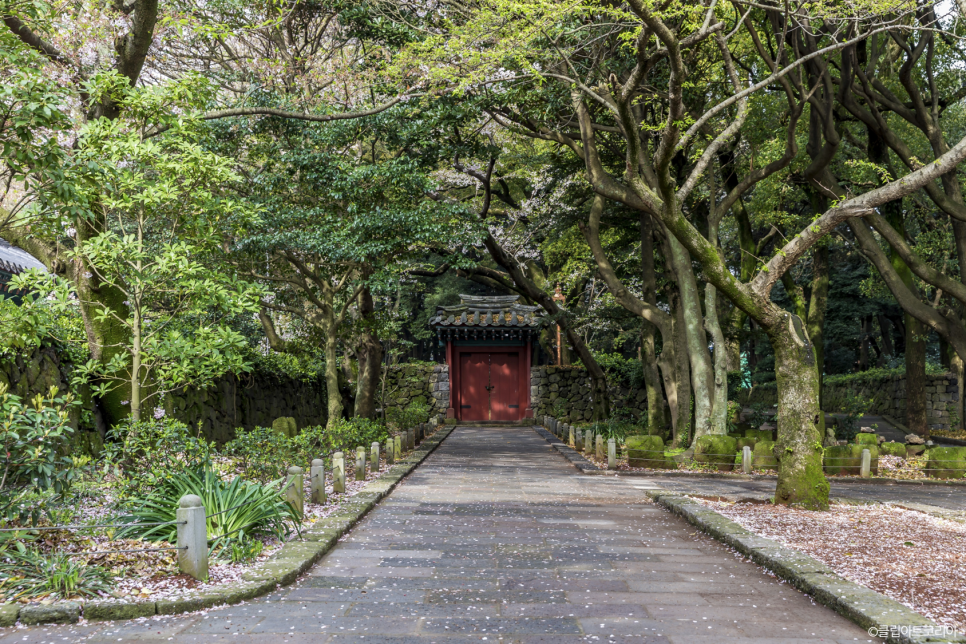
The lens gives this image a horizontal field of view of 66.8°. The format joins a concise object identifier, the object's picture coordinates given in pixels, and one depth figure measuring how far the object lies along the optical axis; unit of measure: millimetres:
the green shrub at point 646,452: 13523
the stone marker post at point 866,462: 12922
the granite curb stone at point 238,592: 4652
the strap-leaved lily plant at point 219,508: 6145
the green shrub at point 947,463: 13203
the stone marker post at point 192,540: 5371
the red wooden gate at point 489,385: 28078
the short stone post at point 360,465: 11266
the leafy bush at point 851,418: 17938
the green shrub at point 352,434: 12188
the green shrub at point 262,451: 9211
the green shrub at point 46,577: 4941
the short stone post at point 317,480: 8657
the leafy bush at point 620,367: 25697
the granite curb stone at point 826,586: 4484
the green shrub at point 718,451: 13008
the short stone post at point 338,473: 9711
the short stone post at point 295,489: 7484
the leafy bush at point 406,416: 19828
